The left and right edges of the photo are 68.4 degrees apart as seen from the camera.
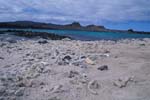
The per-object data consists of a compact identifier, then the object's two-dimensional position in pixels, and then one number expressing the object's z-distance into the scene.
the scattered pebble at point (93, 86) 2.25
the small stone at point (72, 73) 2.70
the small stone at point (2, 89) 2.15
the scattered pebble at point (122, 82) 2.37
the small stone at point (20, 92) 2.16
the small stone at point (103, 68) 3.03
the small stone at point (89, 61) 3.39
